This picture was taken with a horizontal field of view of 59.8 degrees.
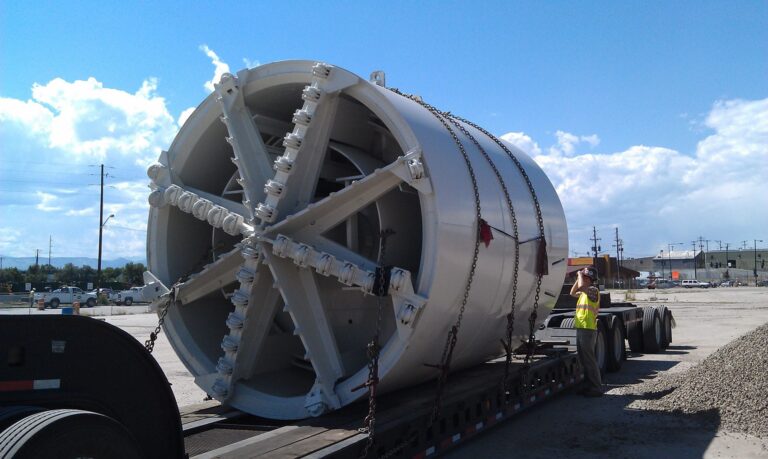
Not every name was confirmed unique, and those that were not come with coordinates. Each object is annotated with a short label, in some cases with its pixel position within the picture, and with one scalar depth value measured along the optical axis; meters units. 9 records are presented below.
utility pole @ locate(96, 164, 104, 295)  48.92
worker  9.93
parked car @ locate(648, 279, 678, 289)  92.26
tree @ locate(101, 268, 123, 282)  84.74
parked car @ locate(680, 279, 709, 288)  91.94
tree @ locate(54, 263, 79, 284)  79.00
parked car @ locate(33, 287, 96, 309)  35.88
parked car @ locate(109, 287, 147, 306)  50.64
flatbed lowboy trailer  3.14
